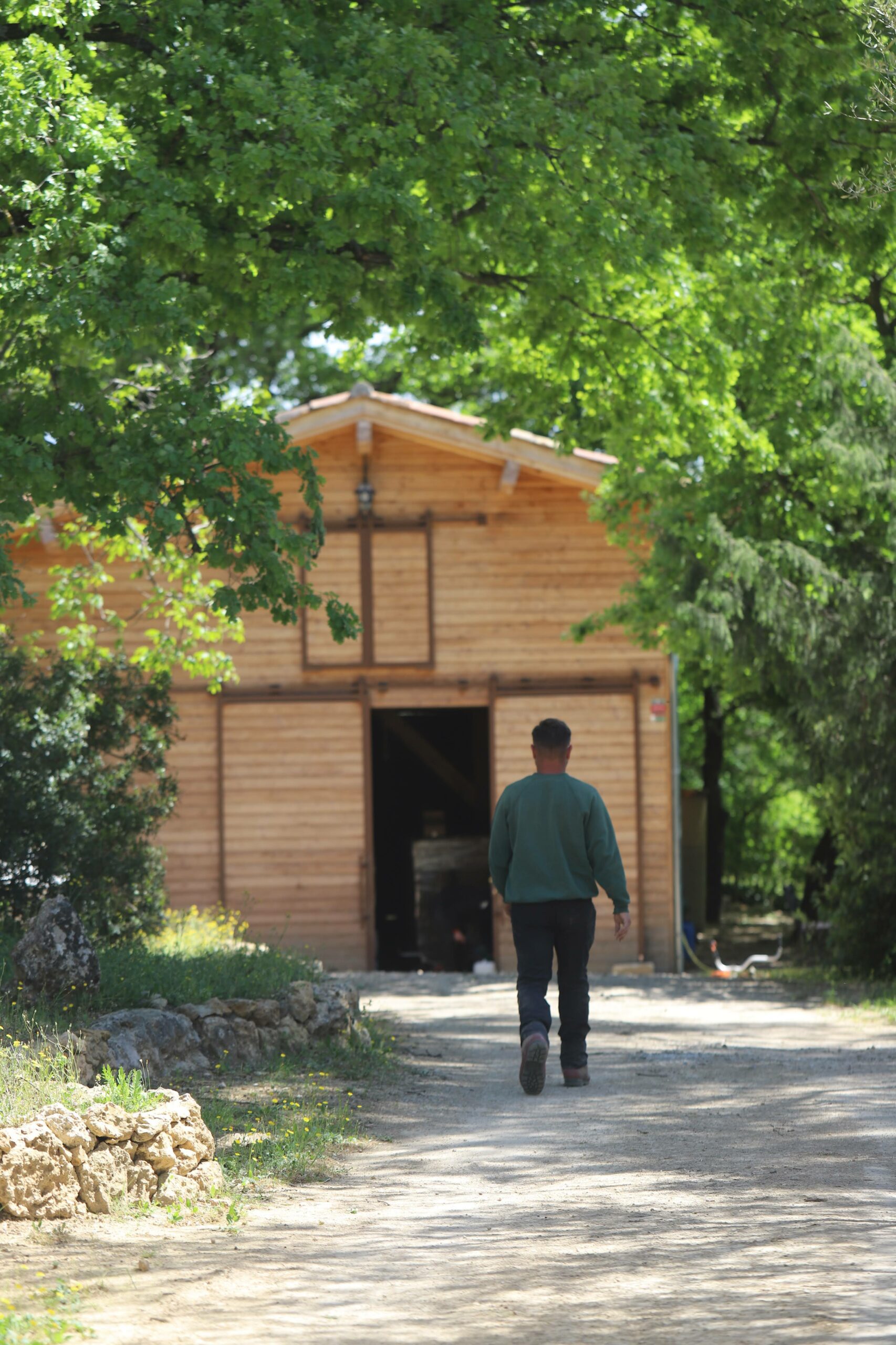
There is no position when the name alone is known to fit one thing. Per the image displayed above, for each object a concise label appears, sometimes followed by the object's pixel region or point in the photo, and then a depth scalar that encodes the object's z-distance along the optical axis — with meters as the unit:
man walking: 15.73
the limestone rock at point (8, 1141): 10.61
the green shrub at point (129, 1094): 11.75
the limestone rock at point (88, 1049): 13.77
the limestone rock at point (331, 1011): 18.31
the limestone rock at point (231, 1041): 16.83
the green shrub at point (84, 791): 22.56
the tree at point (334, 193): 16.84
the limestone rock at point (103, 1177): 11.02
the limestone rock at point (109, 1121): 11.20
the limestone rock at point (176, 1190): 11.33
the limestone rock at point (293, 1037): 17.80
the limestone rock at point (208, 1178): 11.66
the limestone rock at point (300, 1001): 18.17
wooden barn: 35.09
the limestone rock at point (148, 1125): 11.42
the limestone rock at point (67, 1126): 10.95
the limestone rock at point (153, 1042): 14.67
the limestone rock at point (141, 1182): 11.31
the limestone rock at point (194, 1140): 11.65
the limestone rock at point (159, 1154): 11.45
